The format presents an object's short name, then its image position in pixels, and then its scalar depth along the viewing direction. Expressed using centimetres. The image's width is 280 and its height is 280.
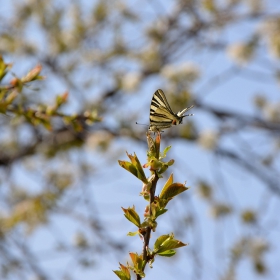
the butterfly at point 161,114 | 317
